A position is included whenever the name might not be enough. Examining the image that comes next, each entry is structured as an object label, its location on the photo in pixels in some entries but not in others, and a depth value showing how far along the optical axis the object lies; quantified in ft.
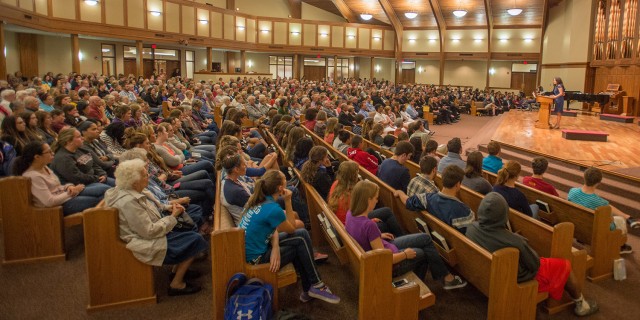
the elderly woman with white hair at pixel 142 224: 9.45
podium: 32.87
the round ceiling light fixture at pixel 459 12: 66.08
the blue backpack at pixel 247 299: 7.98
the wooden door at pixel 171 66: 65.57
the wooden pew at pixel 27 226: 10.88
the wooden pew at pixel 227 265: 8.50
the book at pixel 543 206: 12.73
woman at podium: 33.53
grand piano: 40.68
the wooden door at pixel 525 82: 80.07
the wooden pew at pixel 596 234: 11.14
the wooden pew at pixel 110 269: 9.24
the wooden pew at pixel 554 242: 9.60
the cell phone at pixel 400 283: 8.67
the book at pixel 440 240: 9.85
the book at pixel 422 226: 10.59
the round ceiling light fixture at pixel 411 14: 70.95
